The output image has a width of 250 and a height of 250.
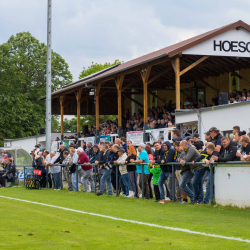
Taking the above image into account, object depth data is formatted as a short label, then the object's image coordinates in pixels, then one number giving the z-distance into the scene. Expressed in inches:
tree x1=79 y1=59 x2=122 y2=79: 2701.8
